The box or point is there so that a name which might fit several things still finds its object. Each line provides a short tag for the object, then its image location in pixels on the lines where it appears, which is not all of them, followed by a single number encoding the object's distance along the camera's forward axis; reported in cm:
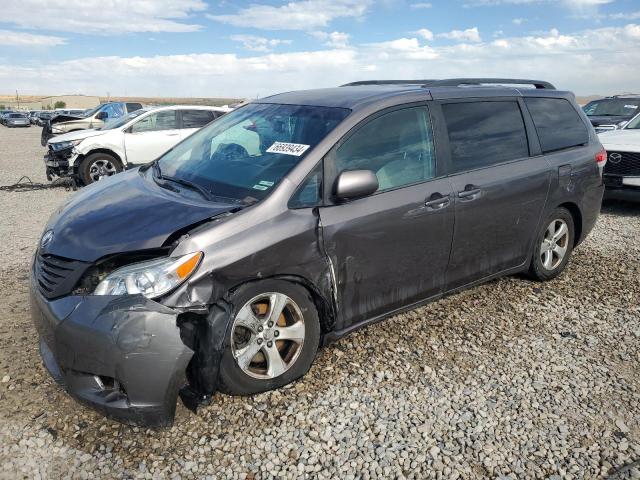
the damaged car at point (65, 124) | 1586
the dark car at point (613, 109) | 1270
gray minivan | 268
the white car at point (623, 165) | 801
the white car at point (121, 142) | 1086
